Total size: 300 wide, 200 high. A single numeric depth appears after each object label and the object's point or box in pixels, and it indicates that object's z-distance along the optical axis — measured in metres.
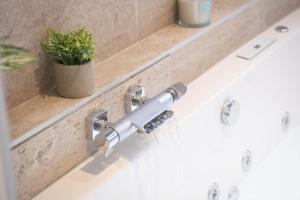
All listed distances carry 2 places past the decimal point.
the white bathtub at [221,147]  1.14
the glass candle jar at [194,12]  1.48
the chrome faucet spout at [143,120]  1.07
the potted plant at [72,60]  1.06
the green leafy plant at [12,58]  0.61
